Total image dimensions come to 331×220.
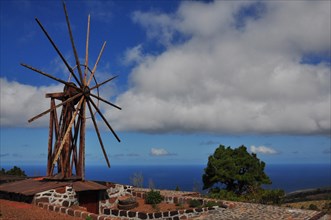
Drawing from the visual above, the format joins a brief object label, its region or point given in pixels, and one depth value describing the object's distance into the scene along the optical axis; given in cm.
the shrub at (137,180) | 2919
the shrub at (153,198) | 2220
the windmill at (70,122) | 2172
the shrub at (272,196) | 2992
